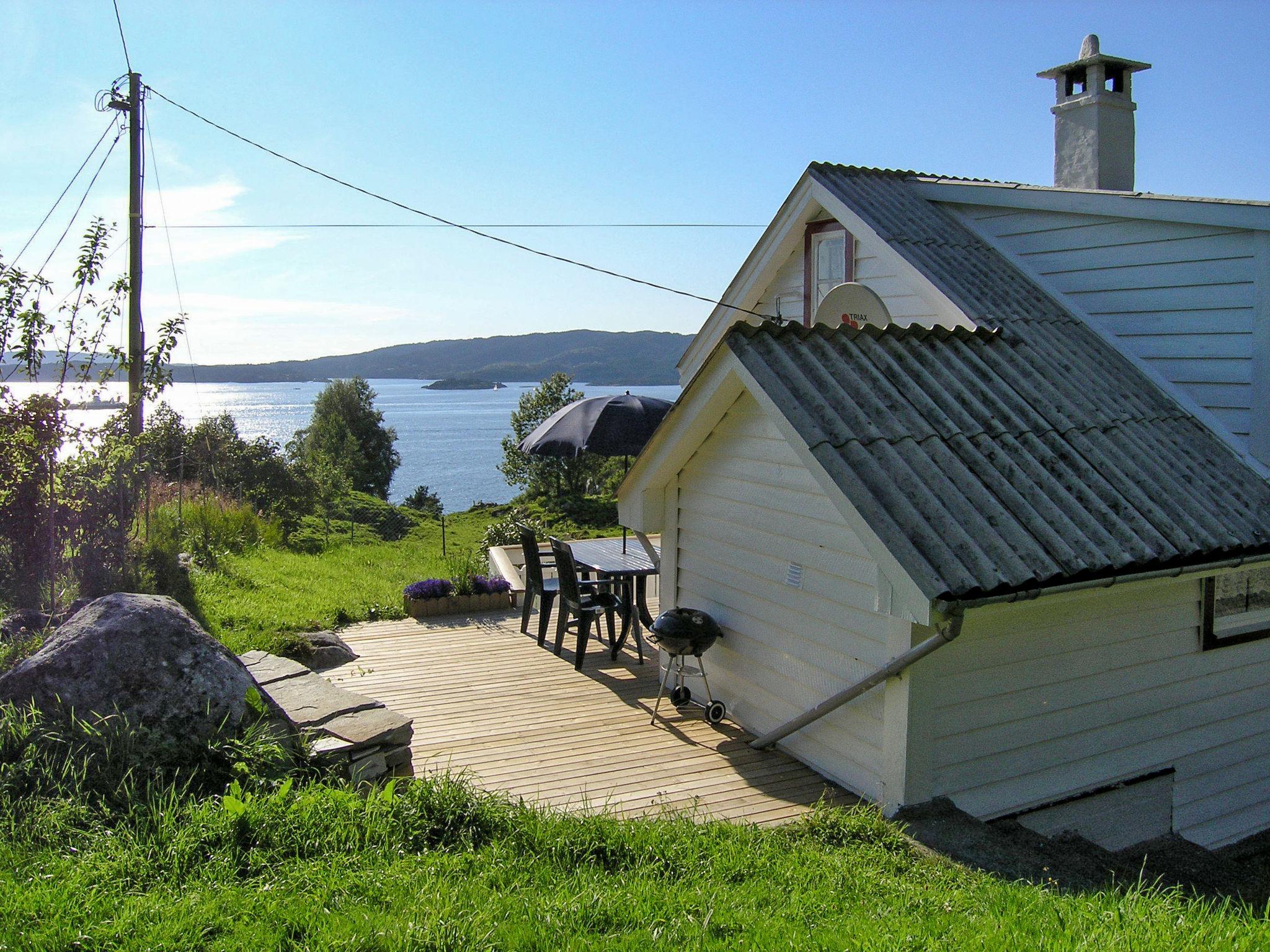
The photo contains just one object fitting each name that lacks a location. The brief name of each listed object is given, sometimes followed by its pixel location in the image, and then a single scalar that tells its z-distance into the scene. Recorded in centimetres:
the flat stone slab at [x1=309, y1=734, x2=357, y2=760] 481
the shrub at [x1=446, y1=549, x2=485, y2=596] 1062
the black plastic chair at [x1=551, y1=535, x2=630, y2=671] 831
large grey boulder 443
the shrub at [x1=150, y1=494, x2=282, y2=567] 1018
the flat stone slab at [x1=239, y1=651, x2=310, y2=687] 612
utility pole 1042
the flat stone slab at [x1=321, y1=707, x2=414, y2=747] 500
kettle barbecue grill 672
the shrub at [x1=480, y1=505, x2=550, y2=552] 1512
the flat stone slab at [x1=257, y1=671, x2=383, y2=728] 532
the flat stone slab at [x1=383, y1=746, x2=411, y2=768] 512
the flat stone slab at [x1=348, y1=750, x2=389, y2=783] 487
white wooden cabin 497
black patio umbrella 1028
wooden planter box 1026
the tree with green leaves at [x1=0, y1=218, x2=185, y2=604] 805
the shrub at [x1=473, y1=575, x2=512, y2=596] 1073
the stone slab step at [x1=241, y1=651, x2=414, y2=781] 491
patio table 890
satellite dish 782
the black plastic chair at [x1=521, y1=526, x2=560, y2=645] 920
